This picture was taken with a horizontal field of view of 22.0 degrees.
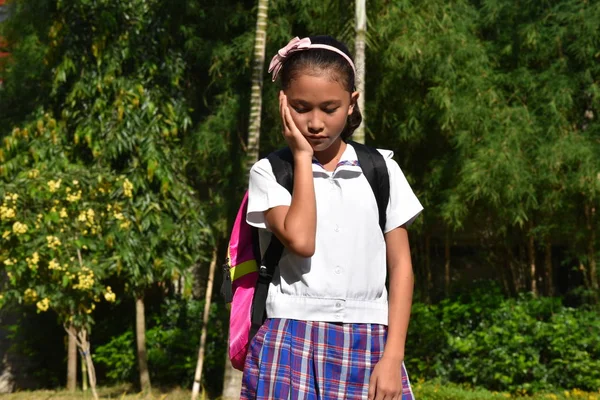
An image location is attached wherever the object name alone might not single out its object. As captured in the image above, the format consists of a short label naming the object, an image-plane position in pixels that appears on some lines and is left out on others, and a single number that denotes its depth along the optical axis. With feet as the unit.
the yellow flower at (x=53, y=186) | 41.79
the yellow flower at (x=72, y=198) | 42.42
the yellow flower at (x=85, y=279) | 41.32
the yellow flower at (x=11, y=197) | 41.53
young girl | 11.64
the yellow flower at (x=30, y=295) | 41.70
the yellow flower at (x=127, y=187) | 46.38
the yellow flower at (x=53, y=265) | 40.22
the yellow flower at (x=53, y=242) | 40.71
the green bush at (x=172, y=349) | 52.90
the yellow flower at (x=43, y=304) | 41.34
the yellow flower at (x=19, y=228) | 40.56
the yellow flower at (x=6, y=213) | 40.94
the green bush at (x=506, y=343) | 43.77
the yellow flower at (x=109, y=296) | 42.49
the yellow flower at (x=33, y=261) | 40.09
